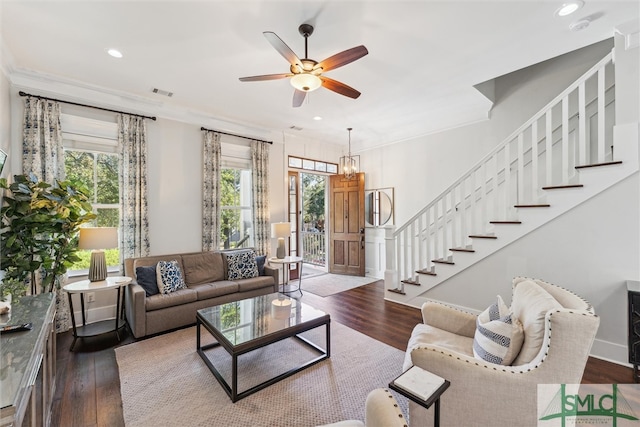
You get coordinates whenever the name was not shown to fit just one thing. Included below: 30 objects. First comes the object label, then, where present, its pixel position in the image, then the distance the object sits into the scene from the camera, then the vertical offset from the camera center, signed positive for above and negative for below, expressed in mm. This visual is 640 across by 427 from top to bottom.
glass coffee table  2129 -1012
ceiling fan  2113 +1249
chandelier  5945 +1058
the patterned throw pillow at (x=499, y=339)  1519 -761
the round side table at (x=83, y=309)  2908 -1126
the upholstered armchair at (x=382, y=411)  993 -764
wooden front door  6117 -307
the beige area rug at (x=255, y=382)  1892 -1416
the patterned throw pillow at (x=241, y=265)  4125 -810
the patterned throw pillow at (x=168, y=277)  3398 -812
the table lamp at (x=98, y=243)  2924 -316
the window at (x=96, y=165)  3496 +669
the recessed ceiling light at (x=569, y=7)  2213 +1687
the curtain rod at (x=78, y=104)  3086 +1407
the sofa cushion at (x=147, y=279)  3338 -815
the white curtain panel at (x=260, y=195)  5012 +324
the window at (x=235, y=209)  4875 +75
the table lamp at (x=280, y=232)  4781 -348
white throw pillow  1451 -614
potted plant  2660 -104
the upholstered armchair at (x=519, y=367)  1336 -838
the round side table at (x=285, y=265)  4695 -1023
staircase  2668 +291
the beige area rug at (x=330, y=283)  5012 -1443
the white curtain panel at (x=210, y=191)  4422 +371
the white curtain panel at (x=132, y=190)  3705 +335
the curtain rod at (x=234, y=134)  4465 +1391
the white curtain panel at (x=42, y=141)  3094 +872
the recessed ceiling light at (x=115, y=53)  2768 +1676
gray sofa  3098 -1021
